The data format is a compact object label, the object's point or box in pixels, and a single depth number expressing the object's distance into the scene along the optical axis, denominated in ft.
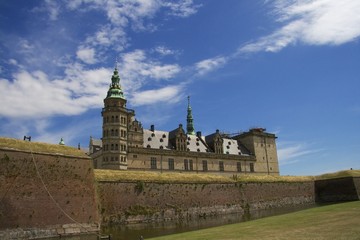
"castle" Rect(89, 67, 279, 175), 164.96
